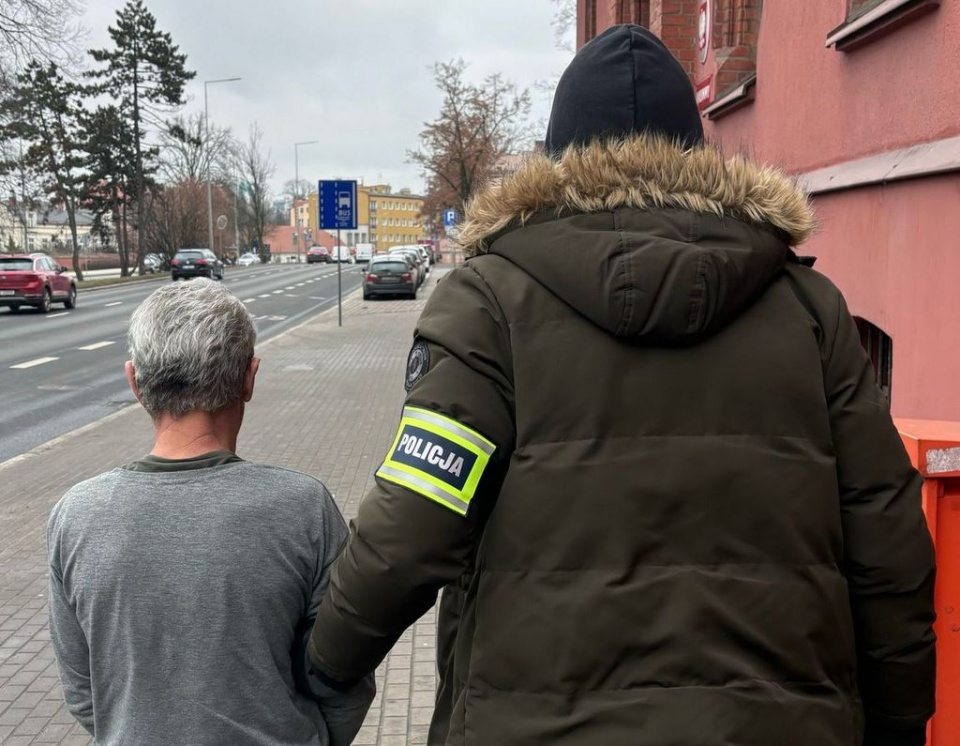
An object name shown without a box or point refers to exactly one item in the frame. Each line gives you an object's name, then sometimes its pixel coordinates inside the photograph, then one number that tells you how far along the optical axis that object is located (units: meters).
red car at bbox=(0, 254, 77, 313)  25.86
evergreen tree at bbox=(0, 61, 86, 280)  39.75
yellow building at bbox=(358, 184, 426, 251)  137.88
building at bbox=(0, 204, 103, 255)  37.22
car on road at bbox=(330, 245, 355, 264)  85.92
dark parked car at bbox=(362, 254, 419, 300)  33.00
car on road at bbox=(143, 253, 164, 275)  63.11
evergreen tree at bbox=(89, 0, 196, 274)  51.28
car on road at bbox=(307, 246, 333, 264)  83.44
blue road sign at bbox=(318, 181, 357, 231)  21.58
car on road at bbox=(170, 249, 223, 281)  45.88
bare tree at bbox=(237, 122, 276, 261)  94.12
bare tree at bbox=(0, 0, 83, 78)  25.97
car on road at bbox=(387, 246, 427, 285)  39.46
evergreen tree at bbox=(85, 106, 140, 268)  50.88
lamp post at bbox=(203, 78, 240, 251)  62.23
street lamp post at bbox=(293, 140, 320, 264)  96.96
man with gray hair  1.72
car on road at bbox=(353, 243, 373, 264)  81.61
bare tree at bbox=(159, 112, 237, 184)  55.22
